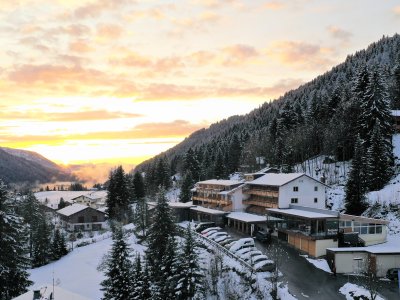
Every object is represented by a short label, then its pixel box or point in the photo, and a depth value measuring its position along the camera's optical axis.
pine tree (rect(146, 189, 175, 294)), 47.24
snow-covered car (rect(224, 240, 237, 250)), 49.72
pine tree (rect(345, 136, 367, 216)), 61.38
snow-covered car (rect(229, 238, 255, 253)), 48.20
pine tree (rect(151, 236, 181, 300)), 37.72
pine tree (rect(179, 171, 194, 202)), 99.31
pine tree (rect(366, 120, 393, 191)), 64.38
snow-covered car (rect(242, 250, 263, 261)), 43.75
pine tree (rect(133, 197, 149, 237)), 68.31
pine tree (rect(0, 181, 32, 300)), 34.69
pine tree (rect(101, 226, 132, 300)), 36.59
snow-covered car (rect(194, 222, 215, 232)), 63.28
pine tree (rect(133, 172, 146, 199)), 107.44
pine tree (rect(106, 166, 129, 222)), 91.62
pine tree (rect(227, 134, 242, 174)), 120.47
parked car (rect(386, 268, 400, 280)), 40.49
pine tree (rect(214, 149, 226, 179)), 110.00
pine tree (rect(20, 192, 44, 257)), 72.46
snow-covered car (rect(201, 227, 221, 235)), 59.73
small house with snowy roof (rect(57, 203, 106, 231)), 98.19
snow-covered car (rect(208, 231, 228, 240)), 55.95
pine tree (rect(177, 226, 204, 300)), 37.12
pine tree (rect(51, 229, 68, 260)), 67.56
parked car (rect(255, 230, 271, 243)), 54.00
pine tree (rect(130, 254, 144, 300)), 36.41
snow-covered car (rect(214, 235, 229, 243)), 53.50
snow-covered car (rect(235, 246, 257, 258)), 46.16
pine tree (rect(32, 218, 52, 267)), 65.69
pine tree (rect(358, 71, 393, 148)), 74.94
